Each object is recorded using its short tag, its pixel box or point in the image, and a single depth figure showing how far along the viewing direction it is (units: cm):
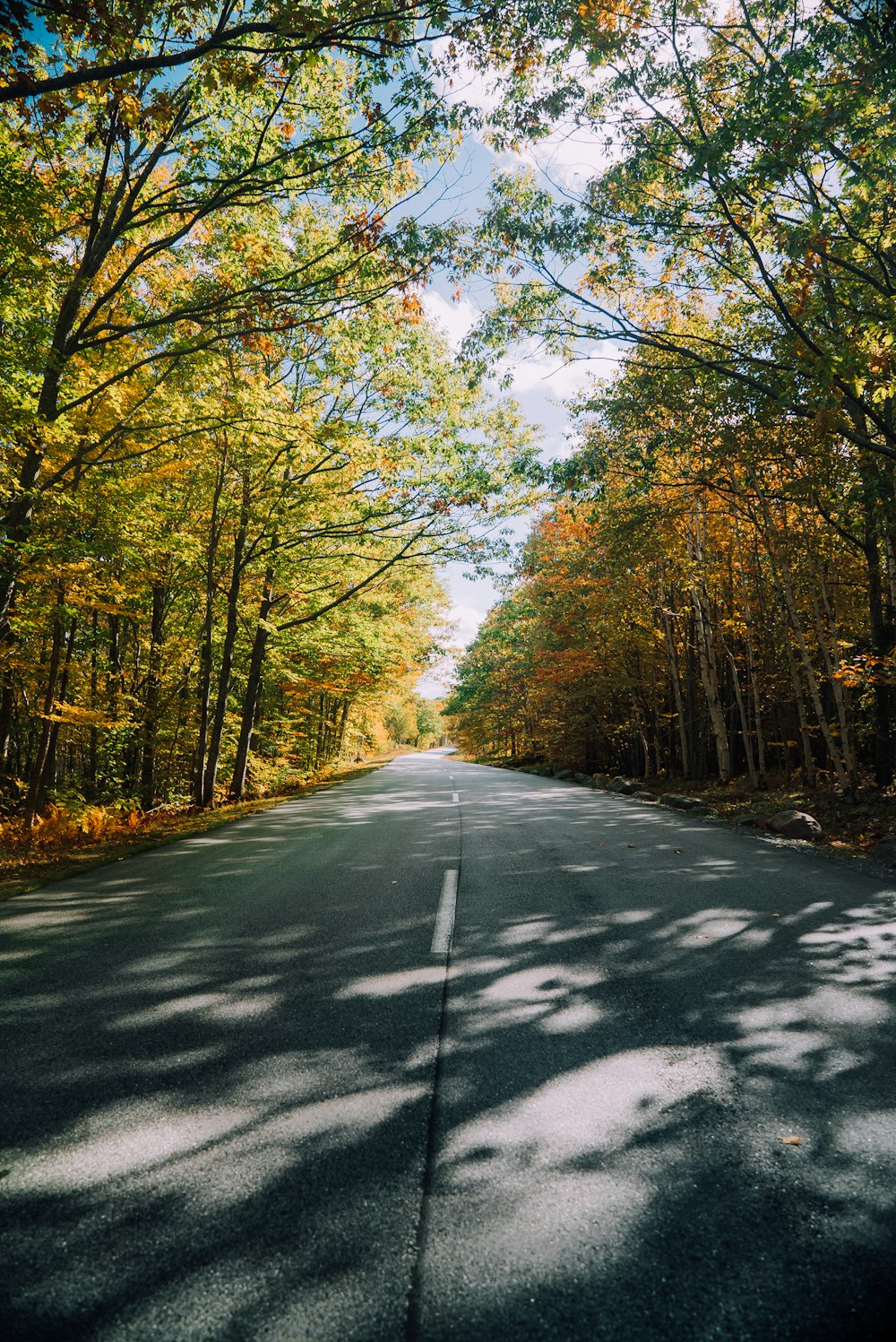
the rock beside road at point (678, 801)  1209
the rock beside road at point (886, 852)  703
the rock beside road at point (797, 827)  866
